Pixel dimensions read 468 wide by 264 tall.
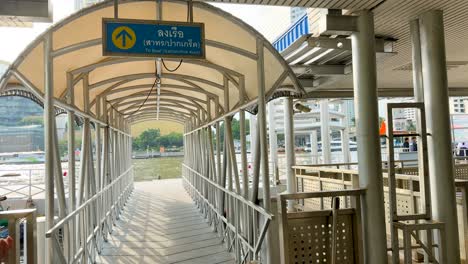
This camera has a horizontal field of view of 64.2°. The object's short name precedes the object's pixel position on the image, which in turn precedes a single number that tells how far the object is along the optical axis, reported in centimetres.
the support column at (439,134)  426
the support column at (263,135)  411
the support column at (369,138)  406
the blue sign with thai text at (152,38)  324
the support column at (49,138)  344
